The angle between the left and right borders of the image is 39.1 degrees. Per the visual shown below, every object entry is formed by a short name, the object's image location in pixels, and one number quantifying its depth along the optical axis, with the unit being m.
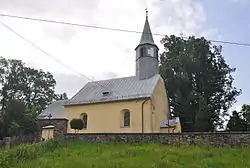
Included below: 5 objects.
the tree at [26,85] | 37.84
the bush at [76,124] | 22.72
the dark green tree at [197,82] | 33.19
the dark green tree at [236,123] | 28.30
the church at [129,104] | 25.56
